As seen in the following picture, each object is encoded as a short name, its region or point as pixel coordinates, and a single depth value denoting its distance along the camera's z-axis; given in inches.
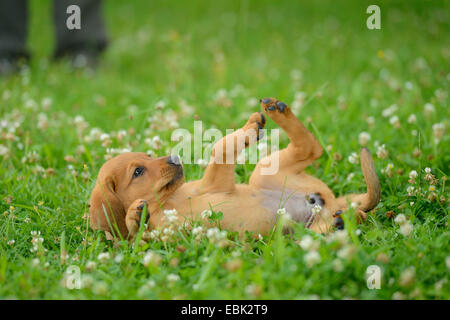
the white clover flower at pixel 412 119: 149.2
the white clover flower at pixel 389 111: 166.8
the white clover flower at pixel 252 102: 194.3
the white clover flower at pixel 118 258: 95.1
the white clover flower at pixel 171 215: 101.7
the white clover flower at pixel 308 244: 84.5
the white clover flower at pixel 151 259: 91.3
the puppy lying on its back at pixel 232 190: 109.0
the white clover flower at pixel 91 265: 95.3
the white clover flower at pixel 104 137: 139.4
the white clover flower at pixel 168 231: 100.6
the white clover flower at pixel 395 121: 153.1
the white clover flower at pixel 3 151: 151.3
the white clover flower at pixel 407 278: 80.4
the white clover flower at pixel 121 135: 147.0
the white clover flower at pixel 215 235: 95.4
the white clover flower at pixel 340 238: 86.4
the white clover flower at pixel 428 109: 163.8
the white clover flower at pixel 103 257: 97.0
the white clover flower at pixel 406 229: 93.9
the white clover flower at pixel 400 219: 101.0
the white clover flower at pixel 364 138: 149.0
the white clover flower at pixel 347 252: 82.1
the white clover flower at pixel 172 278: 89.3
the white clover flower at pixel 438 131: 143.2
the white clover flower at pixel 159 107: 147.9
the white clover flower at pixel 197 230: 101.7
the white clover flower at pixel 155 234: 103.0
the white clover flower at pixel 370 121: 168.7
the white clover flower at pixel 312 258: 82.0
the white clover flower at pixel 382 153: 135.3
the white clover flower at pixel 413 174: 120.7
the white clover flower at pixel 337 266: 82.4
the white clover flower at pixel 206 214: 107.1
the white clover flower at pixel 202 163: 138.7
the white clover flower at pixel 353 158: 136.5
